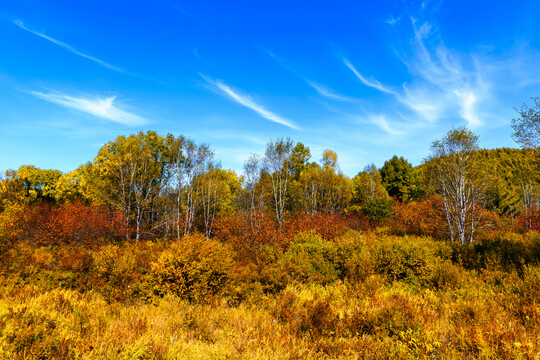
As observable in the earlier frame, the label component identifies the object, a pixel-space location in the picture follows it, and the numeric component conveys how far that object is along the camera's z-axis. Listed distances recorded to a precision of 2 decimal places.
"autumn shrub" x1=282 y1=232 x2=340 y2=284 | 10.12
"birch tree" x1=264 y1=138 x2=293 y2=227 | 26.27
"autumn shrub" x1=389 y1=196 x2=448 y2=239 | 20.20
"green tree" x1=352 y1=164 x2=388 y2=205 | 34.47
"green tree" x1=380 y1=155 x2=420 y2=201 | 40.34
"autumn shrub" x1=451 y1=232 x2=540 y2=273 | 9.92
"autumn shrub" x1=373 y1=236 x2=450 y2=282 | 9.88
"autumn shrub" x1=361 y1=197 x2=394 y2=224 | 26.14
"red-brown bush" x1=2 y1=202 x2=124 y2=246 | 16.27
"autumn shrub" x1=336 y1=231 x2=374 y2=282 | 9.82
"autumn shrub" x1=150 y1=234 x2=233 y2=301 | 8.03
